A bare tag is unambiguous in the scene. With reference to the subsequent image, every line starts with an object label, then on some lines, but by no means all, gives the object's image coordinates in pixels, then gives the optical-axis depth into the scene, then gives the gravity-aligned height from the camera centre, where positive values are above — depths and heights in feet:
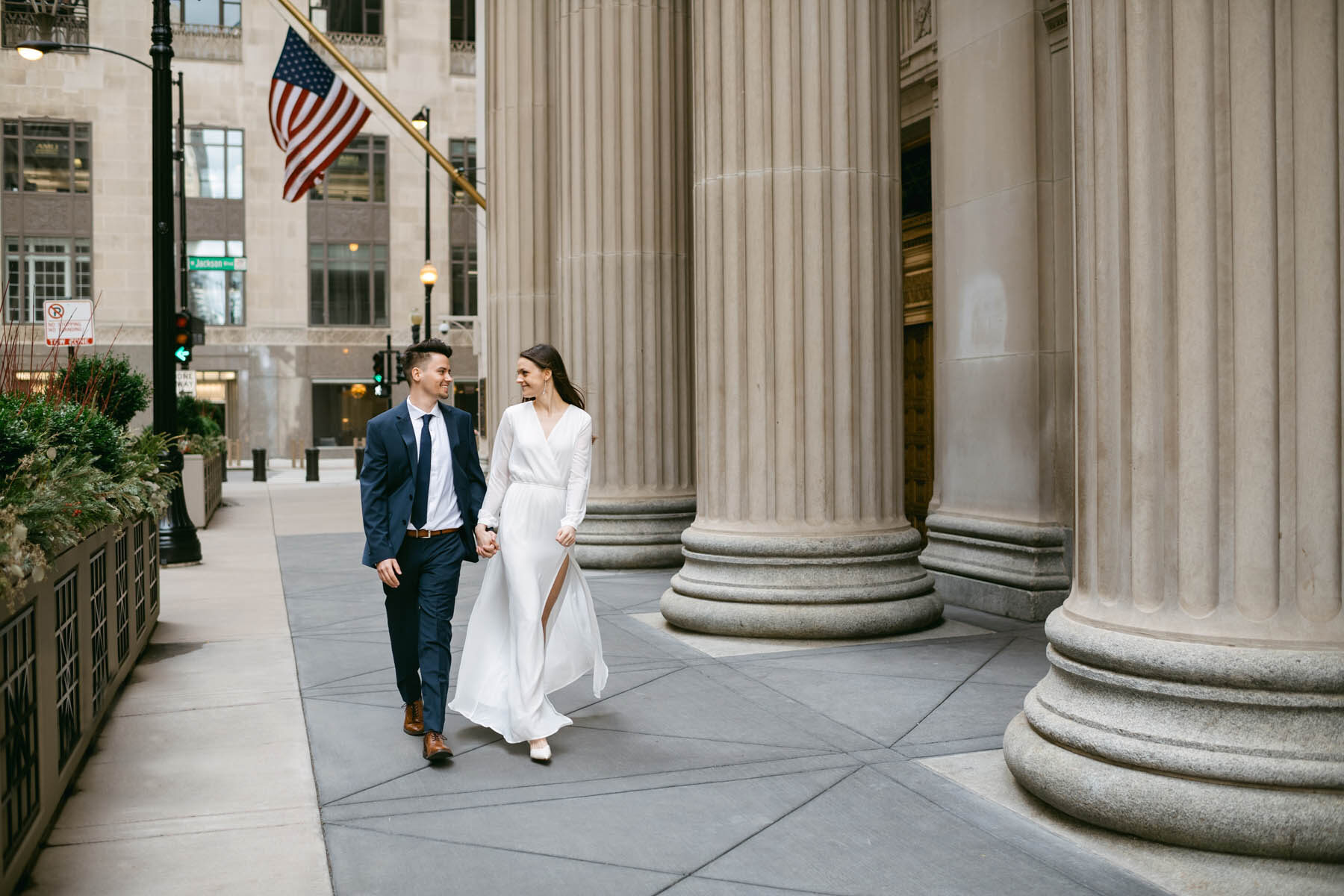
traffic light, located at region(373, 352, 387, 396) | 125.18 +6.11
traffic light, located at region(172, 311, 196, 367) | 61.52 +5.34
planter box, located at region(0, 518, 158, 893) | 13.46 -3.58
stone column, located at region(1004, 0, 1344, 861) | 13.82 -0.28
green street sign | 98.12 +14.57
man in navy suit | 18.99 -1.44
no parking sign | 44.80 +4.42
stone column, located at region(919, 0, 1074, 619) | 31.76 +3.12
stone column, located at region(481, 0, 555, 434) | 49.49 +10.36
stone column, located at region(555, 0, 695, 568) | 41.91 +5.80
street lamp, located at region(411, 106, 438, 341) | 108.73 +15.16
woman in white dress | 19.10 -2.15
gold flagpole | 52.66 +15.88
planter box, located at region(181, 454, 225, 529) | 60.70 -2.92
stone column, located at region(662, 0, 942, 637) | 28.35 +2.13
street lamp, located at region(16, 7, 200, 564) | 45.21 +5.38
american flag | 59.41 +16.36
